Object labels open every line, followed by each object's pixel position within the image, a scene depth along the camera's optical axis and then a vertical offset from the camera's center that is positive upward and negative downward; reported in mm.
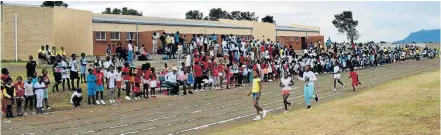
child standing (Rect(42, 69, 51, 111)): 19531 -1057
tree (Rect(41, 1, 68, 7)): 75725 +7901
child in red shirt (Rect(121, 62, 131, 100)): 22844 -686
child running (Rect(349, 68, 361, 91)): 26406 -918
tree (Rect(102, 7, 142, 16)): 84112 +7667
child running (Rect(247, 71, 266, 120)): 16906 -939
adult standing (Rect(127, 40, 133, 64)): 30594 +368
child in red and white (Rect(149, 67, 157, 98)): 23672 -929
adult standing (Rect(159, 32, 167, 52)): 34678 +1289
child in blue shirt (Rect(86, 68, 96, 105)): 20938 -975
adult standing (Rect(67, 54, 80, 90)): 22562 -395
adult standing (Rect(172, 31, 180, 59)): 34700 +1067
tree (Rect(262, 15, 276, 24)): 90631 +6947
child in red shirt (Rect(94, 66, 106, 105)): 21283 -896
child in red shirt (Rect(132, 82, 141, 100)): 23109 -1325
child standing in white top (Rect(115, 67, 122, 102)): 22516 -926
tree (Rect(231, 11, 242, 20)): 115306 +9539
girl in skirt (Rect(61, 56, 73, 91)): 22375 -515
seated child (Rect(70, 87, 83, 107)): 20641 -1456
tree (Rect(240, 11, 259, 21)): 115125 +9487
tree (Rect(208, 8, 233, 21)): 110000 +9422
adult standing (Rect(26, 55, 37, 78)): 21591 -302
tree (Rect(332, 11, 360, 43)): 117962 +7899
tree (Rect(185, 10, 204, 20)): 105438 +8830
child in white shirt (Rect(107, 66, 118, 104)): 21969 -827
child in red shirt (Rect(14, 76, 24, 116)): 18531 -1154
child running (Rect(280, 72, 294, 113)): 18266 -840
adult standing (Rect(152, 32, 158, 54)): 35762 +1172
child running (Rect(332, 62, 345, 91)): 26578 -679
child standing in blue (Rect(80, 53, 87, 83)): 23734 -424
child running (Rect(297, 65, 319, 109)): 18984 -840
